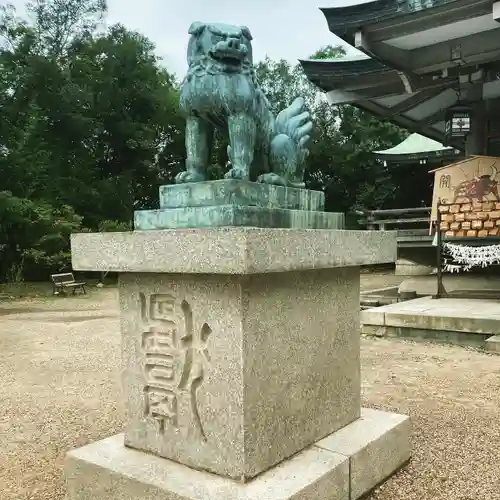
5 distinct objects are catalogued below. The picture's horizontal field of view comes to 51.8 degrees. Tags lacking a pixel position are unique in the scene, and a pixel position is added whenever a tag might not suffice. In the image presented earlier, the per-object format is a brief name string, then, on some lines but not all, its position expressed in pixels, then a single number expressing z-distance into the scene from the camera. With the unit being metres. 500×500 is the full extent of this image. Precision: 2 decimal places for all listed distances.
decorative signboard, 7.04
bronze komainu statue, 2.21
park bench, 12.73
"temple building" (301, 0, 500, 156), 5.79
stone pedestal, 1.95
